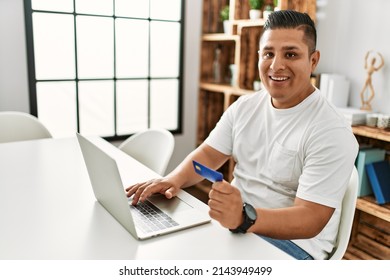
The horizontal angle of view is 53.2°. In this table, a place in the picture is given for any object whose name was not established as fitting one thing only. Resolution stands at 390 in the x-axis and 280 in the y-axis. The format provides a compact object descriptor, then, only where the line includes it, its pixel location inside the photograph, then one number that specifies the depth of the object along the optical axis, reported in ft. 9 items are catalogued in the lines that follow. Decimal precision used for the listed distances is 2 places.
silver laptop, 3.20
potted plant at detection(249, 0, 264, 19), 8.71
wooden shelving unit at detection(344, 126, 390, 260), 6.50
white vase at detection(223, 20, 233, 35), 9.52
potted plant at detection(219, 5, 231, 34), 9.75
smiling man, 3.64
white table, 3.05
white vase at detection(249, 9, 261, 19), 8.70
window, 8.51
